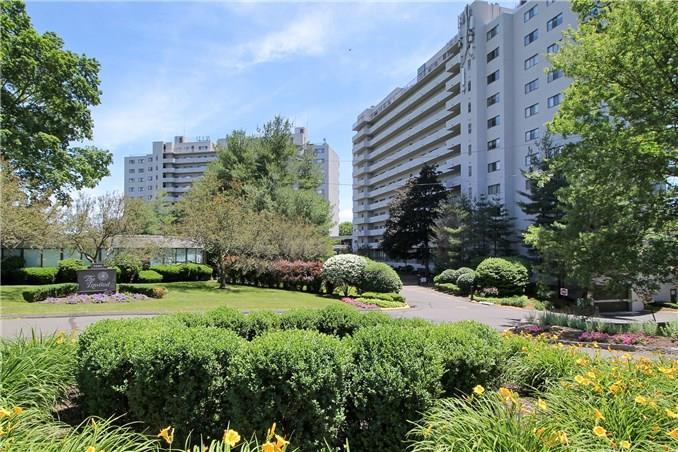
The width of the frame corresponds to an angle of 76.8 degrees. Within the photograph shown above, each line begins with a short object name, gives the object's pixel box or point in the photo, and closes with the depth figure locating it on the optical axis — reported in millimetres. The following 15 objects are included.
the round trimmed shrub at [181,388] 4062
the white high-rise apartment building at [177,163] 114125
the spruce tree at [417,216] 50281
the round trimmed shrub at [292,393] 3809
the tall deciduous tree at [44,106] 23375
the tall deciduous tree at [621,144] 13586
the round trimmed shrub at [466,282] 32938
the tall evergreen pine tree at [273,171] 37344
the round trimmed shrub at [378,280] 25828
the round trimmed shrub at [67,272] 27688
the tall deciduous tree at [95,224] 22625
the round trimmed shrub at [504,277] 31469
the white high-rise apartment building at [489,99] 40781
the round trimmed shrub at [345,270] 25641
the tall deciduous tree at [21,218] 18453
